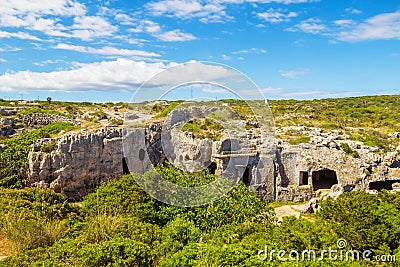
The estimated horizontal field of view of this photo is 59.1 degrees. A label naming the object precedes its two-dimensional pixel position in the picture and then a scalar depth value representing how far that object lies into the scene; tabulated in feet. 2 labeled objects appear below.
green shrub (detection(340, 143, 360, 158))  73.04
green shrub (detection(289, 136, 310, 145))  81.10
